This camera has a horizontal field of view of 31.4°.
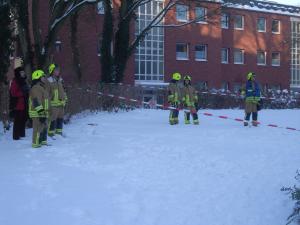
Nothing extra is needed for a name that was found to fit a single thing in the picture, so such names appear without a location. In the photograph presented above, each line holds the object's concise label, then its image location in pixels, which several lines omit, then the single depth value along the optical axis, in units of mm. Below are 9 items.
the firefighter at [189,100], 16984
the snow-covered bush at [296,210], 6301
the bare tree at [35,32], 14867
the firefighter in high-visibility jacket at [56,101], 12584
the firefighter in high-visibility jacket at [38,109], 10898
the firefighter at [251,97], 16000
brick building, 34531
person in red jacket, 12180
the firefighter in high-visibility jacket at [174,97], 16766
